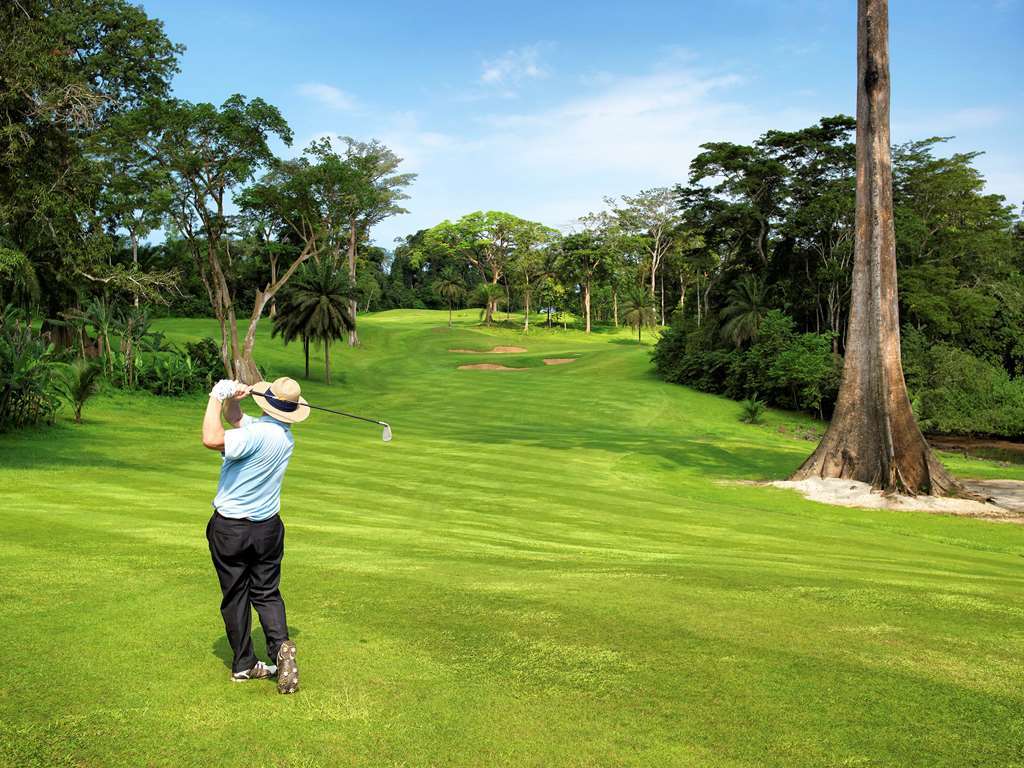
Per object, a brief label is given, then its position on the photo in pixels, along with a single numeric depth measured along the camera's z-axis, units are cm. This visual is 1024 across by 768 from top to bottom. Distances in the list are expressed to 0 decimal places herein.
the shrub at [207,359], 4325
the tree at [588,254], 9738
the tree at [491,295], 10462
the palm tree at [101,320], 3728
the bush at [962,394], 4616
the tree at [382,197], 7950
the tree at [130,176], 3956
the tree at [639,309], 9681
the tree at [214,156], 4047
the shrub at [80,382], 2559
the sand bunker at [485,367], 6844
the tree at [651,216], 10081
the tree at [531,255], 10338
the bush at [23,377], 2242
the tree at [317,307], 5212
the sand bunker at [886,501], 2034
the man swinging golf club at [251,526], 575
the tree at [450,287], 10388
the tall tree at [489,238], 10688
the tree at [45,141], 1744
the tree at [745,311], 5406
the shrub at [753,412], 4828
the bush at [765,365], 4944
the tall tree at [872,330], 2238
